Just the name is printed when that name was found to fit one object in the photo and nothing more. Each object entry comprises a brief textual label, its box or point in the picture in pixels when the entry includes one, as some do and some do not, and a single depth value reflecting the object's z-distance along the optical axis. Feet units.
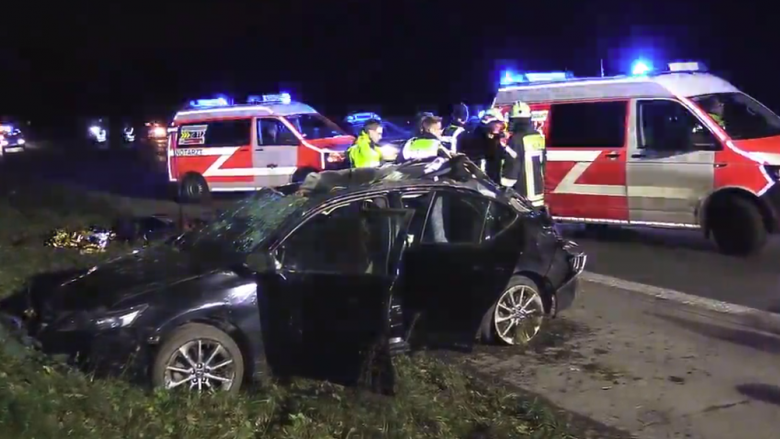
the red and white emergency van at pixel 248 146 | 53.36
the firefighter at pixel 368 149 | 31.76
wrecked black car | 18.10
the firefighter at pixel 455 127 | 34.76
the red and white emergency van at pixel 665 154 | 33.37
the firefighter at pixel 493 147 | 34.99
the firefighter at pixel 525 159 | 34.50
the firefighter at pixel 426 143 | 30.09
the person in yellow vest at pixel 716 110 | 34.17
